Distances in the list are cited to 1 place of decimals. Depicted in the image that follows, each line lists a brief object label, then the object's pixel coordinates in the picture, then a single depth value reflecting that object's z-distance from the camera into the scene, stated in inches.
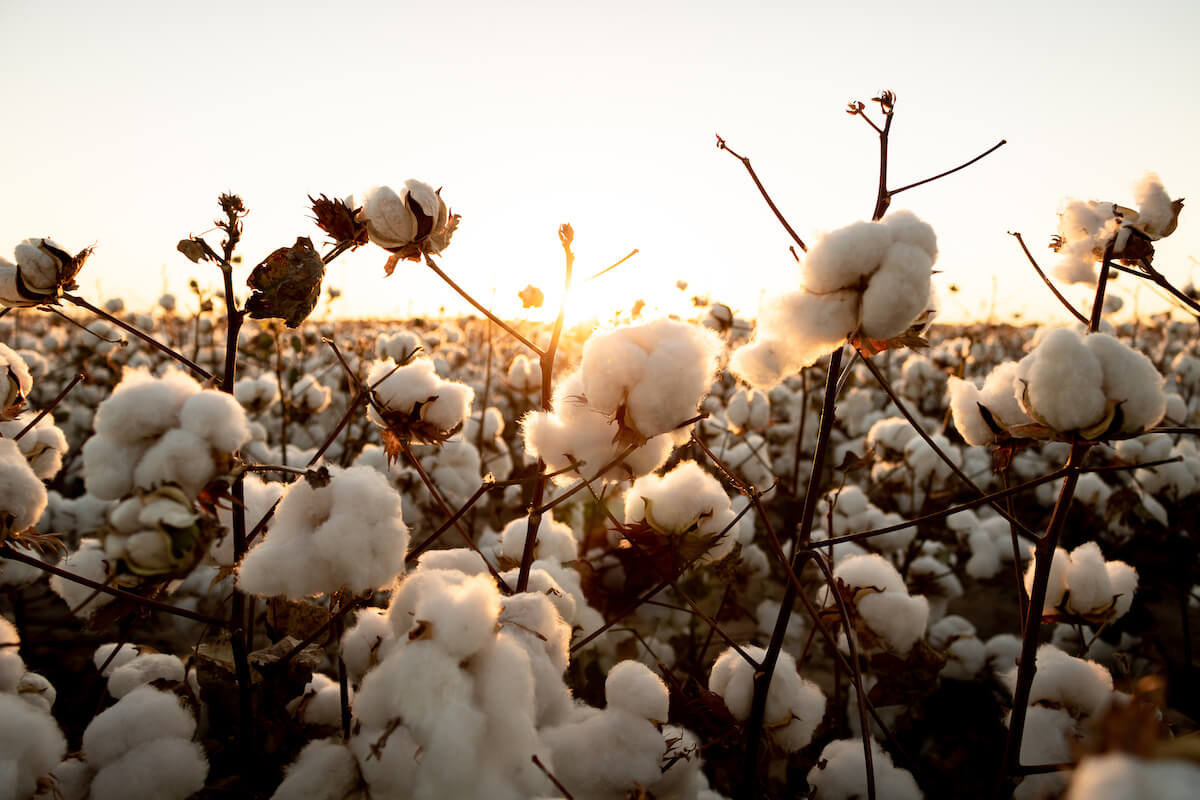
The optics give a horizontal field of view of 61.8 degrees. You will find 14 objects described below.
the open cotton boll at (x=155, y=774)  22.4
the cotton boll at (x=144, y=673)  27.2
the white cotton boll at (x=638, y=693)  23.9
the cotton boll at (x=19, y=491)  21.0
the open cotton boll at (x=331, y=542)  19.4
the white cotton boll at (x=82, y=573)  29.2
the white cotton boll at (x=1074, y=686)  26.4
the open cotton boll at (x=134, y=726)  23.1
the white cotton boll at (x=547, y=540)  30.0
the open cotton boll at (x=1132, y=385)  20.7
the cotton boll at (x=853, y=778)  26.9
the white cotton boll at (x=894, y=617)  28.5
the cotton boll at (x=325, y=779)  19.8
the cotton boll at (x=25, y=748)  20.2
